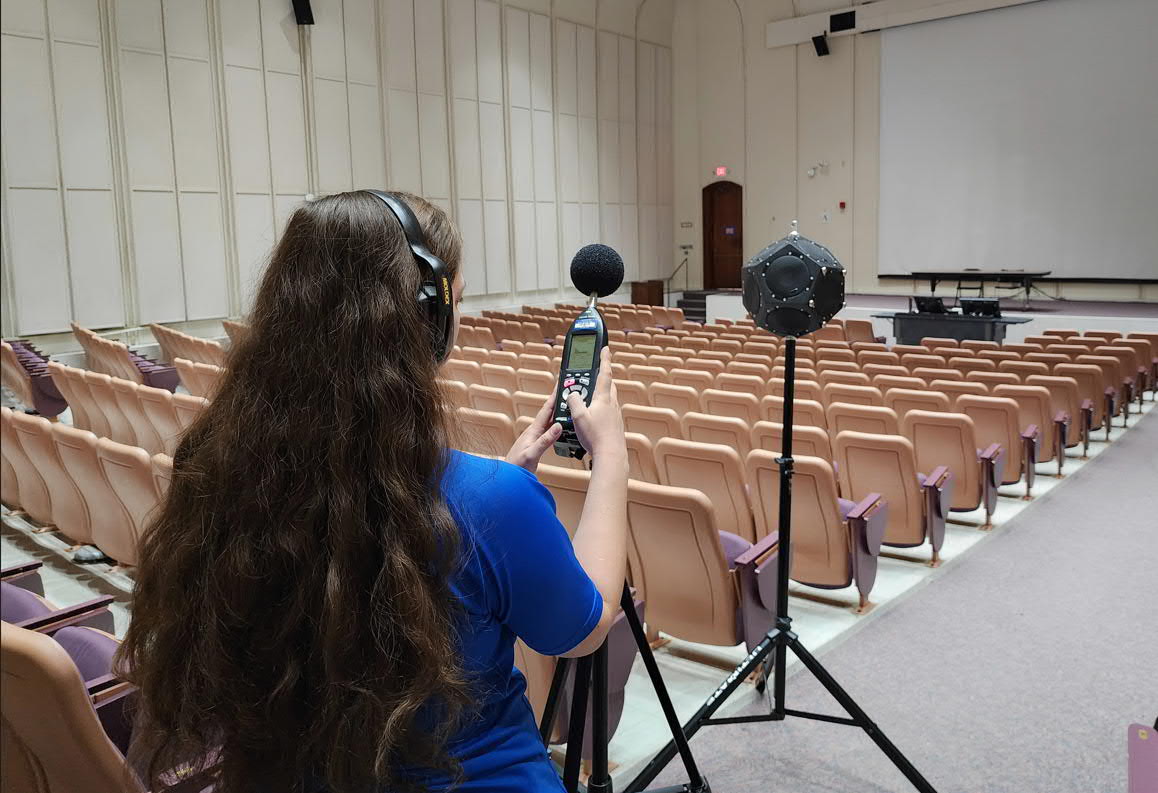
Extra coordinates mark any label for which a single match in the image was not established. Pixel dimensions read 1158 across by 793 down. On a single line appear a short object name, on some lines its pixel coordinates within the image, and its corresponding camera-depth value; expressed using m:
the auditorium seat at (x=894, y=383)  6.29
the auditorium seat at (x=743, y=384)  6.34
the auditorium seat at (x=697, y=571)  3.11
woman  1.16
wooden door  19.59
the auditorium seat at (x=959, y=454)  4.84
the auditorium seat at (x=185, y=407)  4.95
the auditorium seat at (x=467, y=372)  7.38
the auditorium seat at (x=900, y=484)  4.24
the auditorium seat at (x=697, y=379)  6.64
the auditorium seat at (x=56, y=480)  4.46
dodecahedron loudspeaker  2.67
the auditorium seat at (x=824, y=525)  3.68
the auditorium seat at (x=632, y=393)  6.03
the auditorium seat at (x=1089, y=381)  7.14
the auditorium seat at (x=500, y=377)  6.86
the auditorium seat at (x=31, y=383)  7.40
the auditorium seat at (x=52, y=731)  1.26
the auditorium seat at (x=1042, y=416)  5.95
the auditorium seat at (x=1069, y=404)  6.46
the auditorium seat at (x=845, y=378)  6.66
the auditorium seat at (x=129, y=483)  3.79
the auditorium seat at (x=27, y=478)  4.78
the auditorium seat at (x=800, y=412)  5.23
